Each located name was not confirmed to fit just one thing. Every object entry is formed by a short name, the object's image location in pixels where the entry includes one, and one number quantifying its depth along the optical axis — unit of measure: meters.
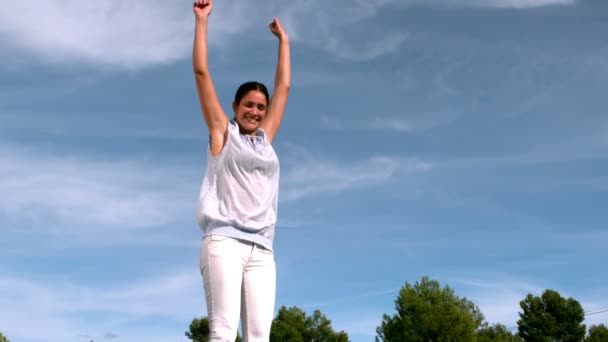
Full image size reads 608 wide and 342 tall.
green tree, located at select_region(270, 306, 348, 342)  63.19
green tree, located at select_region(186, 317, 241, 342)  63.78
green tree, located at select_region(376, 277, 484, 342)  54.44
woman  4.60
